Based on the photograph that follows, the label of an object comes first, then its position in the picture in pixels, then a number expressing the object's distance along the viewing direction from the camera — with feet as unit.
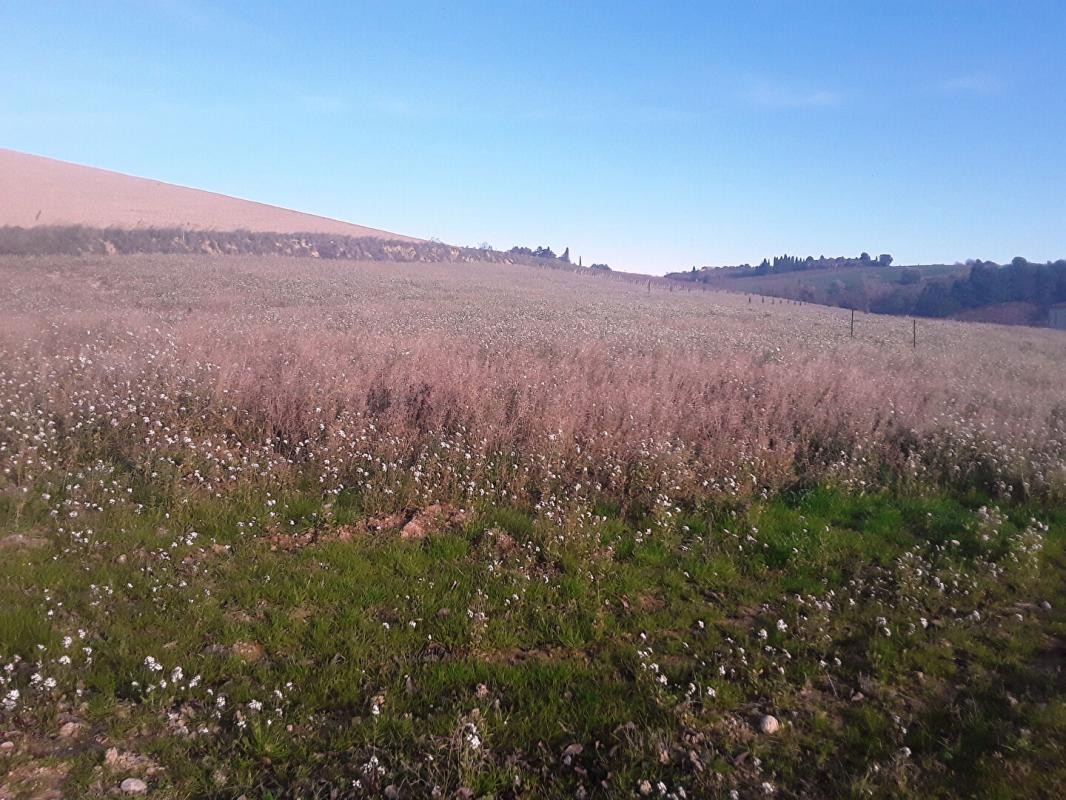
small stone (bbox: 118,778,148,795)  9.80
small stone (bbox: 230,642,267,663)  13.25
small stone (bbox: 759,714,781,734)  12.03
